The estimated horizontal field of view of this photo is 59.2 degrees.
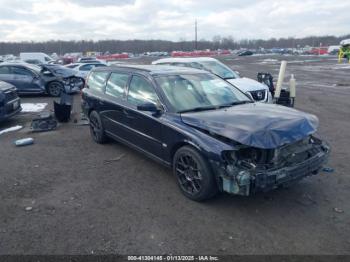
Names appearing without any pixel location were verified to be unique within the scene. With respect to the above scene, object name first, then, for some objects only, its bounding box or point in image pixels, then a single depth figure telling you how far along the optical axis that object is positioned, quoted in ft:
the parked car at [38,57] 103.17
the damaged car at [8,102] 25.30
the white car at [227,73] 27.84
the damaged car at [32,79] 42.70
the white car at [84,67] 53.62
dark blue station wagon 11.53
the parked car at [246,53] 234.99
